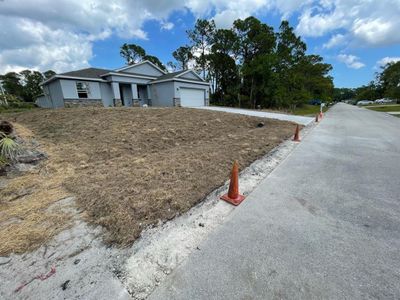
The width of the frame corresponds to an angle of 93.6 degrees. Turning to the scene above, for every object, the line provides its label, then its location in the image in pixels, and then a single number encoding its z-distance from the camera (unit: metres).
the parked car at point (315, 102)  49.79
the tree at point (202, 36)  30.69
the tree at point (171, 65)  39.59
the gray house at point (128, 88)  15.96
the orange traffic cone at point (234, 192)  3.18
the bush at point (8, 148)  4.19
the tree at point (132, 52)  36.47
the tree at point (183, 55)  34.91
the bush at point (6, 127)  4.49
